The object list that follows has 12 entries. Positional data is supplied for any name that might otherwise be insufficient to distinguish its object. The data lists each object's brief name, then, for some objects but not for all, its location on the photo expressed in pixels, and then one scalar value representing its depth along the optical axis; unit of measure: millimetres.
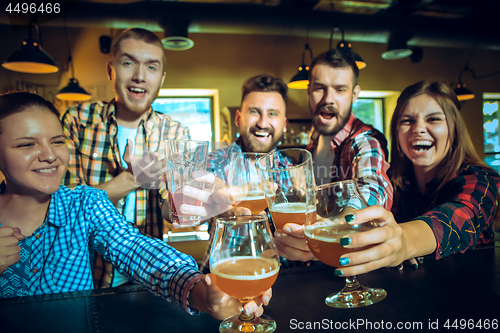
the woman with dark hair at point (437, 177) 1114
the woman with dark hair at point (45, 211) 1241
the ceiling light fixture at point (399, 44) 2967
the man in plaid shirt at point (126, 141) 2057
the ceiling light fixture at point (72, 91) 3025
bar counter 665
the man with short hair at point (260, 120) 2121
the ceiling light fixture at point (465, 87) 3764
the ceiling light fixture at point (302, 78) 2652
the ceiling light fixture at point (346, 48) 2790
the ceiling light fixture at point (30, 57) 2379
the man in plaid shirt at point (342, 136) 1797
